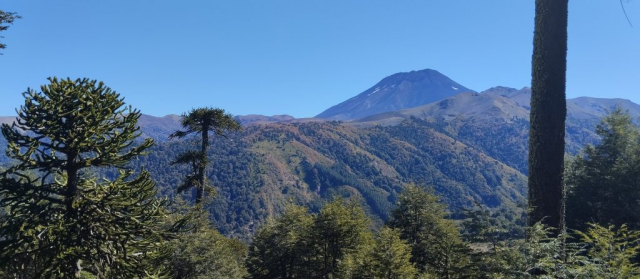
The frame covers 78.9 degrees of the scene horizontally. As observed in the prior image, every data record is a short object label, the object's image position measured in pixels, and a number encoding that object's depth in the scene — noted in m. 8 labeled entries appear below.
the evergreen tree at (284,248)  24.31
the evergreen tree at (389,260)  15.80
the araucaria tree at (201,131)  21.45
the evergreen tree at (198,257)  20.28
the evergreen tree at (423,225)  19.86
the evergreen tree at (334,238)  22.70
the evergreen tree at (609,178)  26.17
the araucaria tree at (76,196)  7.52
